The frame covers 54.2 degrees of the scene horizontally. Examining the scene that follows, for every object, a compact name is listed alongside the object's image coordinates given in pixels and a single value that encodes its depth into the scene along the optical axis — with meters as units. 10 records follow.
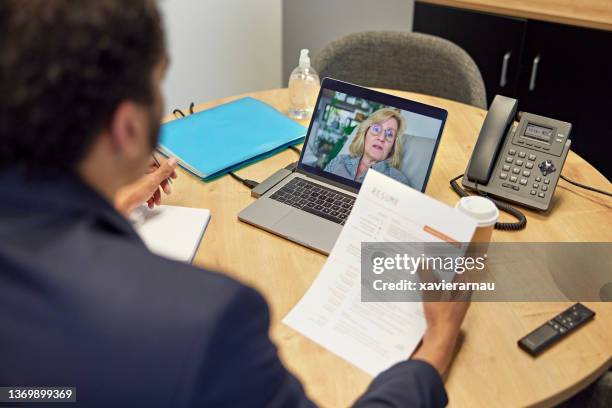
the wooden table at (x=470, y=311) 0.88
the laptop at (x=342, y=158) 1.18
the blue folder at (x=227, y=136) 1.42
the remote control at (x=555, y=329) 0.93
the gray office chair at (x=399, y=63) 1.92
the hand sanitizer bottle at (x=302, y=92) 1.66
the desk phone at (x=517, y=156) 1.27
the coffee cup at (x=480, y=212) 0.98
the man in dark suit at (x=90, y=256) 0.54
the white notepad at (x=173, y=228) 1.13
